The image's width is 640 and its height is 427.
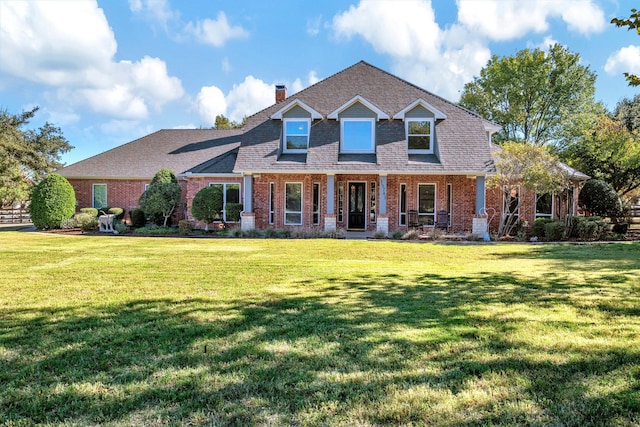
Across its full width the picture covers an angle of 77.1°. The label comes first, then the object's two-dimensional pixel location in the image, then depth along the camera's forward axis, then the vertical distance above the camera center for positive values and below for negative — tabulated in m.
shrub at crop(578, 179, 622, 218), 18.89 +0.58
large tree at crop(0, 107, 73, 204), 29.90 +4.90
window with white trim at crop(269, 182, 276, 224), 19.41 +0.46
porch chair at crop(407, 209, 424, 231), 18.53 -0.47
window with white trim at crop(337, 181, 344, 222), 19.53 +0.32
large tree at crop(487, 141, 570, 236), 15.89 +1.58
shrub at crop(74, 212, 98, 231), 19.36 -0.53
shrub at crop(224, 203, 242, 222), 18.88 -0.03
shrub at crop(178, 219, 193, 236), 17.81 -0.75
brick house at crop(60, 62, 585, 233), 18.02 +2.04
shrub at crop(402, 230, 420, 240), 16.22 -0.99
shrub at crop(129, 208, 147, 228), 20.59 -0.35
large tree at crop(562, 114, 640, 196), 20.61 +3.39
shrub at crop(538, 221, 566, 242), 16.08 -0.80
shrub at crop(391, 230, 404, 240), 16.23 -0.98
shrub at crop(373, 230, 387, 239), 16.33 -0.99
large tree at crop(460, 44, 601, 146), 28.53 +8.67
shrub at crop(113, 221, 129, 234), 18.59 -0.83
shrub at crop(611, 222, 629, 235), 18.17 -0.76
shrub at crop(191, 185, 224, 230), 18.14 +0.29
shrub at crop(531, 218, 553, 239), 16.81 -0.71
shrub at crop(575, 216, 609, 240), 16.16 -0.67
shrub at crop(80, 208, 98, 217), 20.61 -0.05
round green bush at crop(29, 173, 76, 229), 19.23 +0.34
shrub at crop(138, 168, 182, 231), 18.94 +0.67
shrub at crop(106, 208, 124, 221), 22.34 -0.11
